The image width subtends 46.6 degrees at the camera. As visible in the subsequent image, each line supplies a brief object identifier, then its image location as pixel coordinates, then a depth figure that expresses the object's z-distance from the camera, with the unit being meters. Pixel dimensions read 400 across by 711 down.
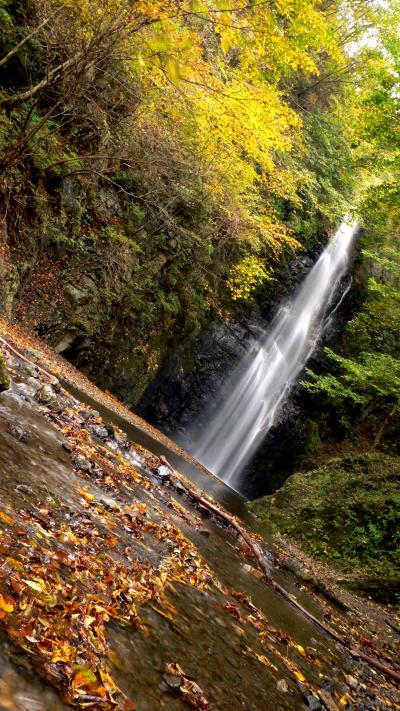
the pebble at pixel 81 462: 4.18
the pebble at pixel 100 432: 6.20
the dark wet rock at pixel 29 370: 6.19
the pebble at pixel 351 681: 3.81
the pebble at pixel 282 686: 2.79
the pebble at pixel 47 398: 5.42
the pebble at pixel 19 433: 3.62
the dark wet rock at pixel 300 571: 7.44
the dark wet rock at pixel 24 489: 2.76
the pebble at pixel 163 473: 6.86
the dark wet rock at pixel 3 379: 3.91
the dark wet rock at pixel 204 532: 5.41
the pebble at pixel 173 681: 1.99
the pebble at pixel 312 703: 2.83
